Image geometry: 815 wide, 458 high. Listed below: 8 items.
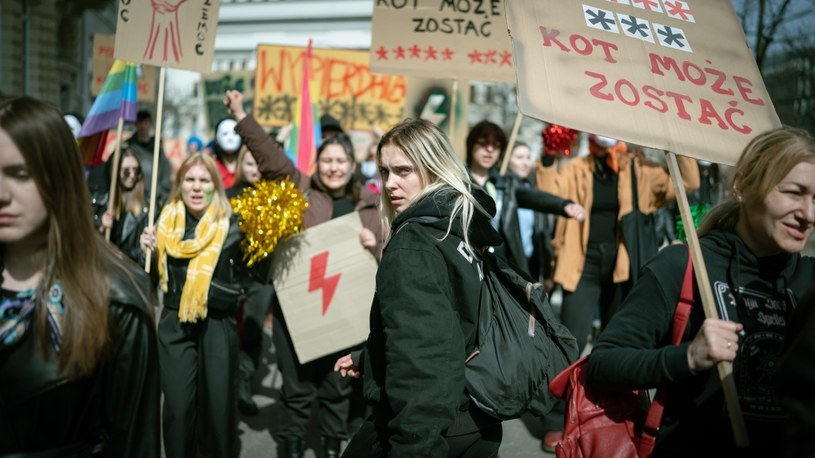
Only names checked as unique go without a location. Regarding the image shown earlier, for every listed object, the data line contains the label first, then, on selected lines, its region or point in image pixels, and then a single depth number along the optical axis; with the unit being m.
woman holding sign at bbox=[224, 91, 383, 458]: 4.55
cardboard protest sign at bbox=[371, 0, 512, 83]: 5.77
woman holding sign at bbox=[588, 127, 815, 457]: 2.01
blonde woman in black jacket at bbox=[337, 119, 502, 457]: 2.20
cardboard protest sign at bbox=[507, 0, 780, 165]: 2.20
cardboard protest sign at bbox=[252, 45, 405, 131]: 9.89
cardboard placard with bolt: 4.52
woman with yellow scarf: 4.04
